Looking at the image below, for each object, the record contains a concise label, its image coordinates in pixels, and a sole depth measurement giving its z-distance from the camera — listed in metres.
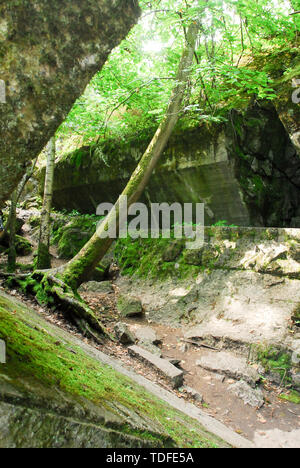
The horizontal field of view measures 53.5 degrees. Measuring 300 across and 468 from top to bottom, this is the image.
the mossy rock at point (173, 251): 8.71
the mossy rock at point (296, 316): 5.99
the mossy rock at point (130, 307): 7.66
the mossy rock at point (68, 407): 1.56
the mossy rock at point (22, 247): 11.88
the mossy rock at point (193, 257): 8.23
